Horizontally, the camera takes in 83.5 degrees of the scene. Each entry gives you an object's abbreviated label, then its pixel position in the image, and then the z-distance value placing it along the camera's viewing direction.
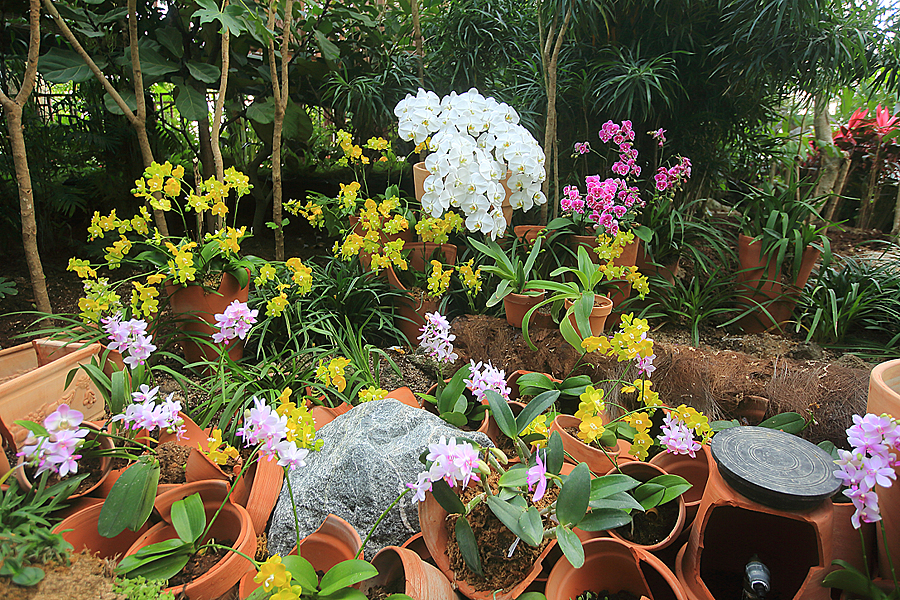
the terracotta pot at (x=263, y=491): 1.26
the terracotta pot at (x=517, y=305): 1.89
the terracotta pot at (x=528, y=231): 2.43
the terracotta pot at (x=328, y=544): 1.07
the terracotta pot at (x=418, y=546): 1.08
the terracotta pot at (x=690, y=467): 1.26
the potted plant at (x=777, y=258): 2.45
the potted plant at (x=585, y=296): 1.66
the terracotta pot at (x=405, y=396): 1.56
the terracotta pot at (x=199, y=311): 1.82
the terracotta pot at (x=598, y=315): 1.81
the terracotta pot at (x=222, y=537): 0.98
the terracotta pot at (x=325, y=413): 1.48
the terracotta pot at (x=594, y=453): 1.25
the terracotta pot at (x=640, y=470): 1.18
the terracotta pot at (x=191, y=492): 1.16
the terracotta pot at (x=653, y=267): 2.62
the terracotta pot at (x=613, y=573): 0.98
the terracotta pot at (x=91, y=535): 1.05
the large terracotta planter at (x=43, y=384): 1.20
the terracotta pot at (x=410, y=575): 0.92
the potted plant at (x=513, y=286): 1.90
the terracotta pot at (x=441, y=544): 0.97
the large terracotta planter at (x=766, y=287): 2.48
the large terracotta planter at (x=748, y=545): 0.93
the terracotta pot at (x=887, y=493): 0.94
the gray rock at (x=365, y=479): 1.19
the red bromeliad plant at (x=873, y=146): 3.70
